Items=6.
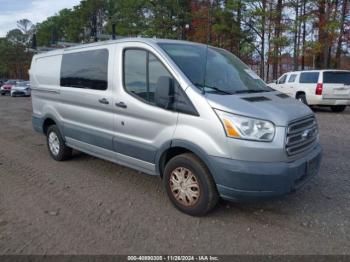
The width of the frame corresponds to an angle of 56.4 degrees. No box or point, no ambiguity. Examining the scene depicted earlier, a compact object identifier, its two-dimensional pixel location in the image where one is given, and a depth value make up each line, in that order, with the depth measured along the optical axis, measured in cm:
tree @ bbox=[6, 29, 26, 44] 7601
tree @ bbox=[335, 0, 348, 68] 2183
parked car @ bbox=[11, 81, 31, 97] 2822
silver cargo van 339
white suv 1277
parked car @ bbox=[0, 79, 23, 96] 3224
